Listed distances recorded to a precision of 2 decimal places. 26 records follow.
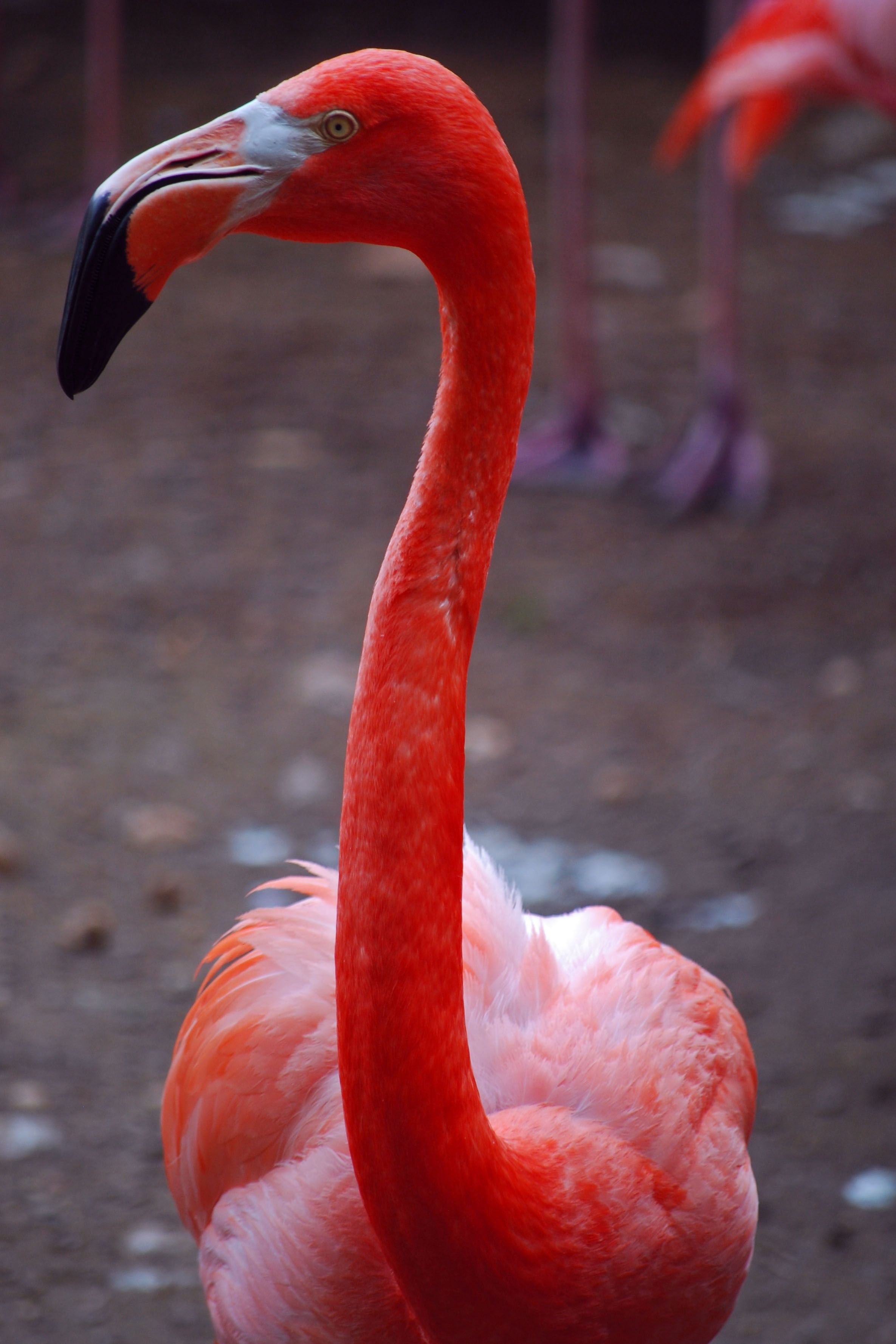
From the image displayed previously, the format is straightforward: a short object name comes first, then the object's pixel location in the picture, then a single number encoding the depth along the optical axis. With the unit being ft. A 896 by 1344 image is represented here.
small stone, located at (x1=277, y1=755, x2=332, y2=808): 22.62
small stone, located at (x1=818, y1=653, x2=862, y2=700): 24.76
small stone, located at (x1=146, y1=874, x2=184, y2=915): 19.99
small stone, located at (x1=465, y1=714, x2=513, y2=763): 23.77
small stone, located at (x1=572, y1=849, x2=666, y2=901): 20.34
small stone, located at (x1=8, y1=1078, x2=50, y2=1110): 16.76
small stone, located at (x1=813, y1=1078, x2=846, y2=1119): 16.46
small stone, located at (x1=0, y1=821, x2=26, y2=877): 20.57
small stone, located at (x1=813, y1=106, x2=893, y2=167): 50.93
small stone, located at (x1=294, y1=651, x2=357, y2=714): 24.99
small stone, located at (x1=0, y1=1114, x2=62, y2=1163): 16.11
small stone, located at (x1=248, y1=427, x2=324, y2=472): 33.09
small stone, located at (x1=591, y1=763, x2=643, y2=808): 22.48
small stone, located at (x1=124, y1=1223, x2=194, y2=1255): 15.10
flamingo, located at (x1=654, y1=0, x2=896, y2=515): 26.40
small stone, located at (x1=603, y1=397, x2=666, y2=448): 34.60
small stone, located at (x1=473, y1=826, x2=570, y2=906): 20.43
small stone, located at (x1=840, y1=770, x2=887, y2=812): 21.79
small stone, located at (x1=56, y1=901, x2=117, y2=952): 19.15
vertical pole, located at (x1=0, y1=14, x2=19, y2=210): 46.14
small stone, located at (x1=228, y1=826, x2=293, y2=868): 21.24
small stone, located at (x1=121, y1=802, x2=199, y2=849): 21.43
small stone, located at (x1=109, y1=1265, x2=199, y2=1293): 14.60
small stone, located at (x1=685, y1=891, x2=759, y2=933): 19.58
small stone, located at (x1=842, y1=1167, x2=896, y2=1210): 15.34
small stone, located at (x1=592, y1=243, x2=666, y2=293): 42.93
